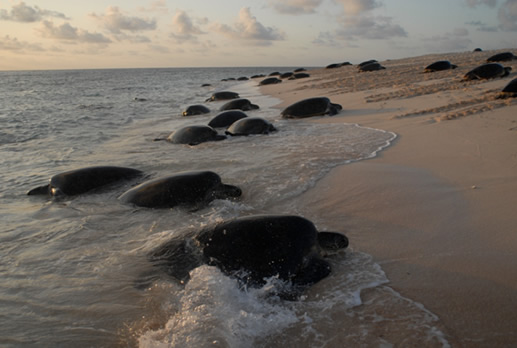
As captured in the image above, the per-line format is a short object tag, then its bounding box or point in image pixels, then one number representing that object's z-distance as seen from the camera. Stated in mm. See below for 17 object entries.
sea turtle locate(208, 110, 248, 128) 9398
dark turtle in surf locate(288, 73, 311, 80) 27016
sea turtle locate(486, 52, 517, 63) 17156
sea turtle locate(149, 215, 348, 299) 2463
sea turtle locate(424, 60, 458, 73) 15203
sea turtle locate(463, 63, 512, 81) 10992
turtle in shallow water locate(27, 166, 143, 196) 4590
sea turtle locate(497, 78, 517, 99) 7602
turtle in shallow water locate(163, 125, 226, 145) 7480
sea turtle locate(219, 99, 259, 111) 12406
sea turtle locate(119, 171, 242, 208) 3926
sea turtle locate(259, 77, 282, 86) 25914
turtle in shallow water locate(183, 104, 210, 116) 12164
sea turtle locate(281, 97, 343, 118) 9336
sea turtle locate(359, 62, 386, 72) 21844
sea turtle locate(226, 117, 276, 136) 7719
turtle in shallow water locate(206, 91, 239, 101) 17467
